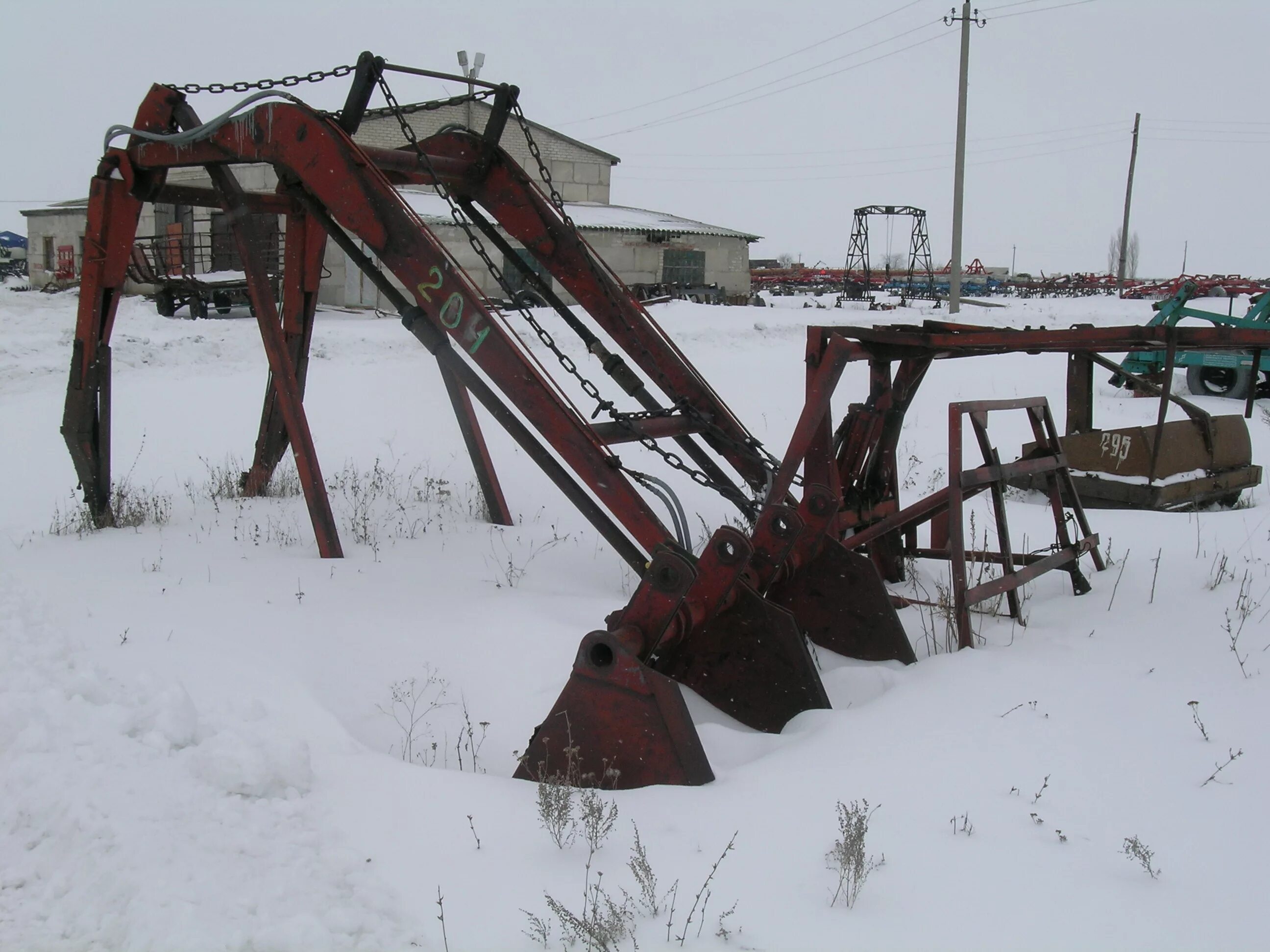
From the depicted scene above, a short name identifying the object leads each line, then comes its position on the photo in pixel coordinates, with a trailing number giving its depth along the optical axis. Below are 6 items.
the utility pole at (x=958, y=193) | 25.39
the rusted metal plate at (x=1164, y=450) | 7.74
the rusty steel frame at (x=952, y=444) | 4.79
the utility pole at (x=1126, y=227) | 45.59
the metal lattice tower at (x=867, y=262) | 35.69
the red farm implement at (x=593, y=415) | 3.73
